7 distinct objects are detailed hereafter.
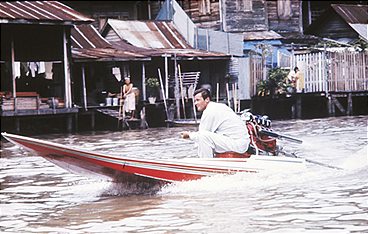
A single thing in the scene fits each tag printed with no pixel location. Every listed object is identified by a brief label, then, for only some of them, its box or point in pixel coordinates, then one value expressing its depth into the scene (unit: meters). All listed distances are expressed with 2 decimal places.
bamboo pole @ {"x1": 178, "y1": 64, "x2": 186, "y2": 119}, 27.66
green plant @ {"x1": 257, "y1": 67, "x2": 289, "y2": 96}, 29.22
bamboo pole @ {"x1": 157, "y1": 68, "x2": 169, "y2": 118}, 27.37
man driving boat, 11.02
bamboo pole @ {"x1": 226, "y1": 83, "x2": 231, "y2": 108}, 28.60
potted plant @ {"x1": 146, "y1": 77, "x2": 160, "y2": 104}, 28.70
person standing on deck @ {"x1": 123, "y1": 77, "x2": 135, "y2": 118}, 26.38
